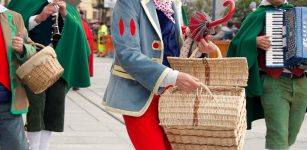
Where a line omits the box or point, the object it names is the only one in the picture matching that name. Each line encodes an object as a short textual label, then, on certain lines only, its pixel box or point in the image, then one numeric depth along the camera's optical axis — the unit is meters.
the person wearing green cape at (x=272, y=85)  5.14
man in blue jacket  3.36
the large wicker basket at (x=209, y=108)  3.19
